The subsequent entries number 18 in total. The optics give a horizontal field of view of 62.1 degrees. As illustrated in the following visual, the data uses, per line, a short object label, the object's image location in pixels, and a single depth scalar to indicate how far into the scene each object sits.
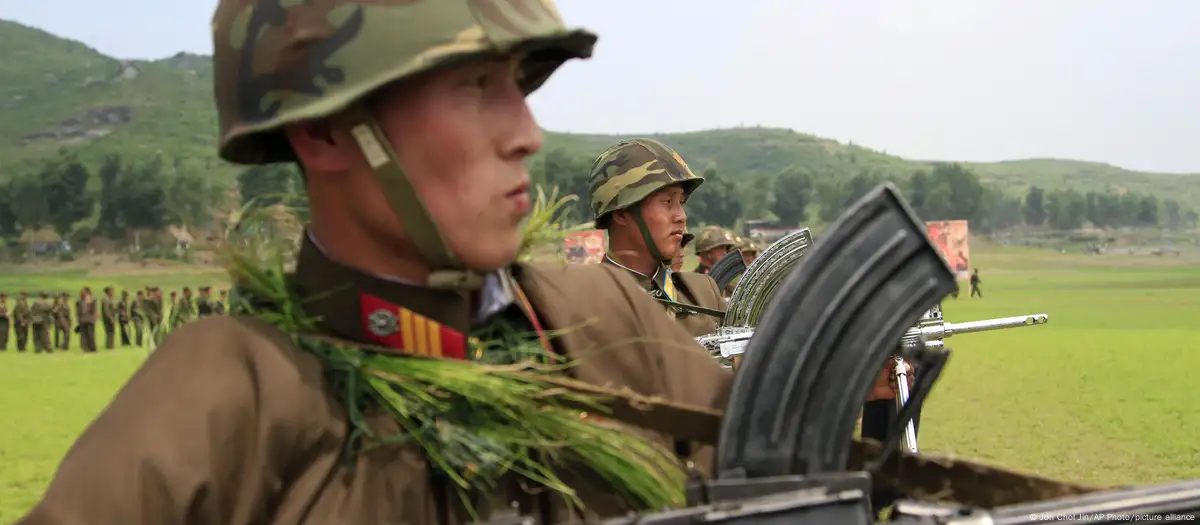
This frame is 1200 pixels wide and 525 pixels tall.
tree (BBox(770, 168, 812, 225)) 105.50
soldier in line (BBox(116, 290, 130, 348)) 30.36
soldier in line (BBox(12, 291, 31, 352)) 30.12
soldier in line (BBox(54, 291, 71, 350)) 30.11
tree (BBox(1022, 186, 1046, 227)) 114.03
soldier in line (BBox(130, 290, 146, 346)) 30.05
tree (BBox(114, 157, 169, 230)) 59.94
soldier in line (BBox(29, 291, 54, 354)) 29.67
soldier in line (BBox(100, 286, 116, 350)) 30.33
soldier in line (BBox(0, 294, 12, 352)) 29.65
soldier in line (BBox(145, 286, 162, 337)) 25.64
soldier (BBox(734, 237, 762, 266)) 12.17
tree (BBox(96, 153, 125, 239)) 67.38
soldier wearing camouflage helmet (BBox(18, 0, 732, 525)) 1.61
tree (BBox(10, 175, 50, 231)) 76.94
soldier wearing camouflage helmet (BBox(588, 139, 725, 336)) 5.70
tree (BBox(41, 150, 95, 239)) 75.12
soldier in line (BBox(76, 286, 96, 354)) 28.23
